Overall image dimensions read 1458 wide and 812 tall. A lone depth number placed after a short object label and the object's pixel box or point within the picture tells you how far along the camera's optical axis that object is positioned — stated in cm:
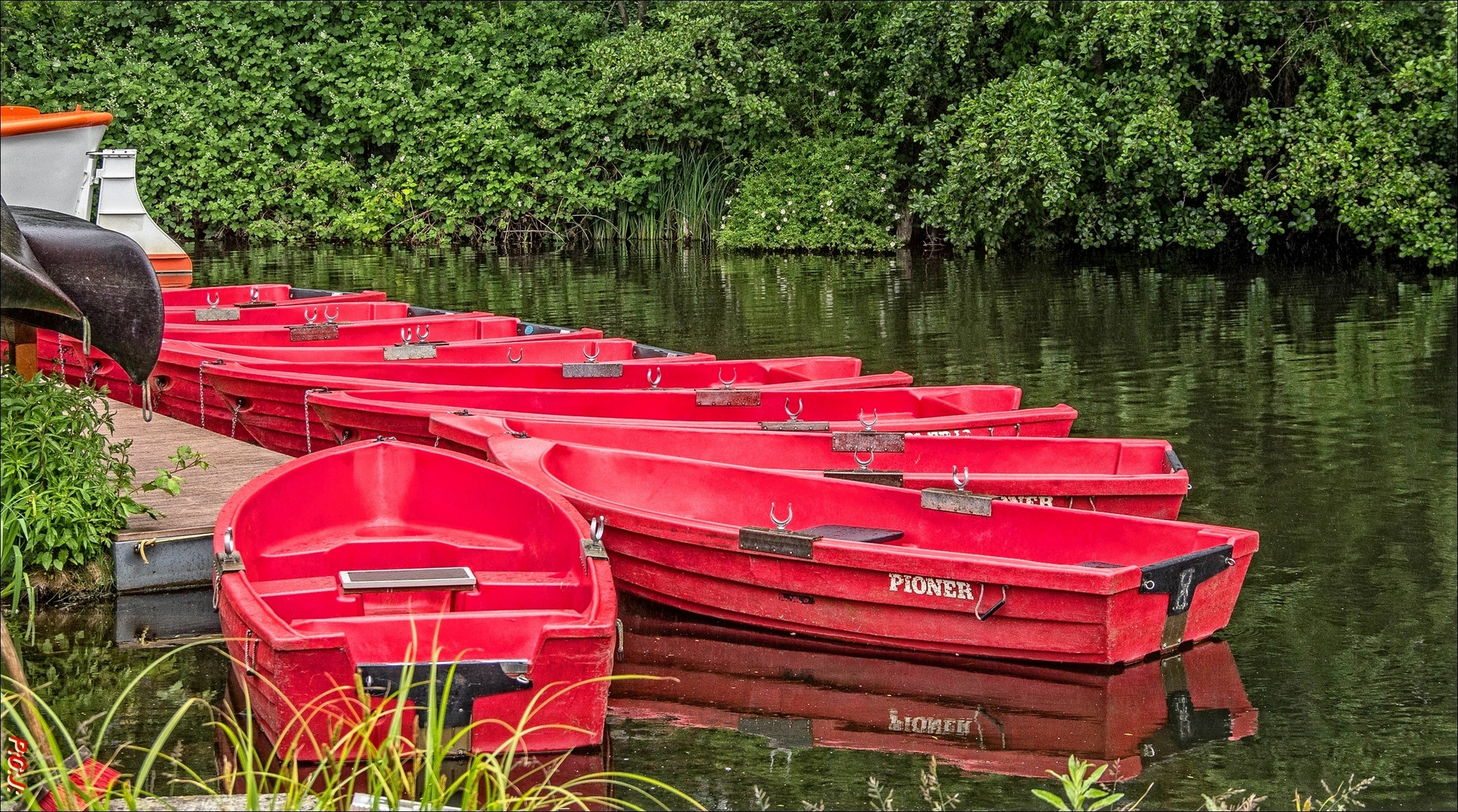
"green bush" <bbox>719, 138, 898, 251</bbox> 2577
